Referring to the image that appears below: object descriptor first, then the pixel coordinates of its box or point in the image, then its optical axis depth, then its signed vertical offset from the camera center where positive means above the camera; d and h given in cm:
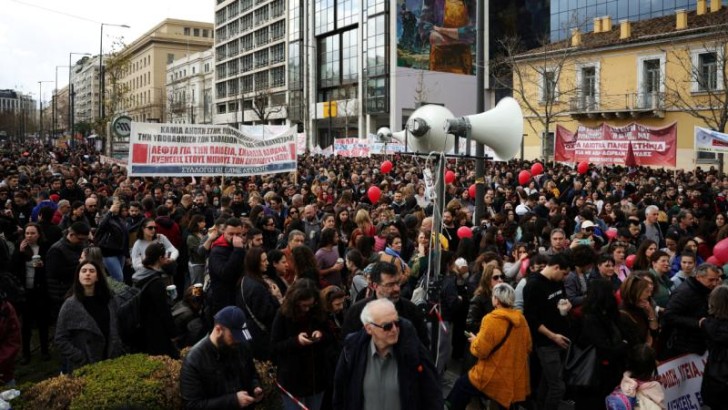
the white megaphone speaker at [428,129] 567 +42
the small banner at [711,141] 1331 +78
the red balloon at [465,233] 865 -74
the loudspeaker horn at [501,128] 609 +47
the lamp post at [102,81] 3206 +512
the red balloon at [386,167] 1894 +30
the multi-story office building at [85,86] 12212 +1855
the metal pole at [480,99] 896 +119
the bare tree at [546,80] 3681 +593
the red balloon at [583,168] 1798 +29
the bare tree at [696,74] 3023 +515
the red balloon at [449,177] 1424 +1
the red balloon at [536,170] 1634 +21
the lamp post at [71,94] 4582 +581
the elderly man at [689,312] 552 -114
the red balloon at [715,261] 748 -95
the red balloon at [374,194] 1280 -33
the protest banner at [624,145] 1723 +94
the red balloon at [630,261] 725 -93
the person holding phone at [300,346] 457 -119
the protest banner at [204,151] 1313 +54
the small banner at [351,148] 3050 +142
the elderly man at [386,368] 370 -111
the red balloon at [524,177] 1595 +3
